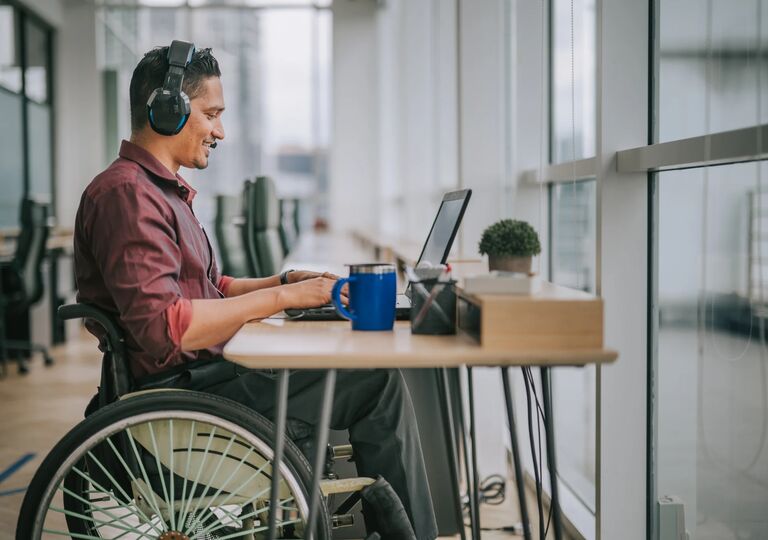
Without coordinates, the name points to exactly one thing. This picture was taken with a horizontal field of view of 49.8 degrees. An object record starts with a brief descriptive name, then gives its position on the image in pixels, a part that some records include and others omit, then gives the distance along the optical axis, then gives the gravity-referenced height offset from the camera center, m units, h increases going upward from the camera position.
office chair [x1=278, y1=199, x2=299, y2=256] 7.85 +0.20
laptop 1.73 -0.01
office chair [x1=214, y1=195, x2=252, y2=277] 4.84 +0.00
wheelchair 1.47 -0.42
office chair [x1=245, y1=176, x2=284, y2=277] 3.88 +0.08
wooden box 1.33 -0.14
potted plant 1.49 -0.01
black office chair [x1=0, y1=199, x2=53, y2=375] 5.24 -0.16
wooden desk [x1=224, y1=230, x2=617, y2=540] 1.30 -0.18
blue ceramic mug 1.49 -0.11
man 1.55 -0.12
